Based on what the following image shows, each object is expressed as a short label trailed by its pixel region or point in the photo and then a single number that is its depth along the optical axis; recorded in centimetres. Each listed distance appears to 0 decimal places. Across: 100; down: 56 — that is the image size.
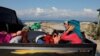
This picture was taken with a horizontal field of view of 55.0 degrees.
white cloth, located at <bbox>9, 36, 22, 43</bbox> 160
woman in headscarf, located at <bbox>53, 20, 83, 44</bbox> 167
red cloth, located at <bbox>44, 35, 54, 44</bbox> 168
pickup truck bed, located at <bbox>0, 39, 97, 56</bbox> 138
